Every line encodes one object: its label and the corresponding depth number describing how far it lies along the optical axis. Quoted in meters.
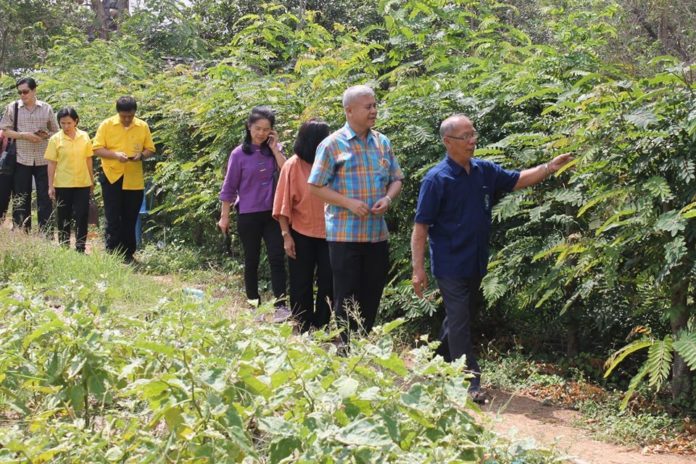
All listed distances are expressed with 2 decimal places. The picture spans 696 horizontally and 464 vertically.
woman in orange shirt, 7.78
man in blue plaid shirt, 6.71
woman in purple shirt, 8.75
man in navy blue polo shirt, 6.45
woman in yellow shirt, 11.72
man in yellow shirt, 11.32
